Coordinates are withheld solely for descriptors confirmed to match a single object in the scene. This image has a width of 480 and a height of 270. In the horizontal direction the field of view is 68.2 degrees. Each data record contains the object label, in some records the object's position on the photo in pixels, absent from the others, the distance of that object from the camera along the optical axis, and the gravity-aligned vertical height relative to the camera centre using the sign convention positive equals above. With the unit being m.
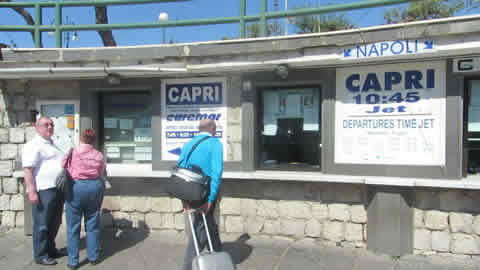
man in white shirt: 4.19 -0.69
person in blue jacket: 3.53 -0.41
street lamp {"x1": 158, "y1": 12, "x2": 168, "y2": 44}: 5.35 +1.57
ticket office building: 4.38 +0.01
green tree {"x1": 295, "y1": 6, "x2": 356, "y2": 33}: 8.01 +2.50
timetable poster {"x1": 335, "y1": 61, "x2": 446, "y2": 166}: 4.46 +0.12
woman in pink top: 4.21 -0.85
